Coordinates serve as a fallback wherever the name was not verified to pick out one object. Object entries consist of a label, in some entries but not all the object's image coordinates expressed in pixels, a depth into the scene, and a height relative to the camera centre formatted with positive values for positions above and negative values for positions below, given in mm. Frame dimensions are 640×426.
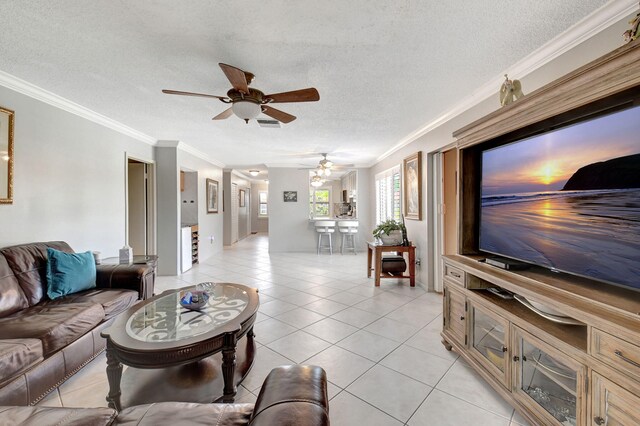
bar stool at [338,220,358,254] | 7036 -459
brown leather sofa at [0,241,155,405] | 1493 -747
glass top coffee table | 1484 -795
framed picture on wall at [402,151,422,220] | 4062 +427
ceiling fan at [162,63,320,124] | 2047 +963
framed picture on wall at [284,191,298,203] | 7359 +472
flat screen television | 1201 +64
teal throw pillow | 2281 -537
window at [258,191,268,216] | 12102 +467
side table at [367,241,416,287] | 4102 -756
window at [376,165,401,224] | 5223 +377
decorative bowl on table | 1999 -685
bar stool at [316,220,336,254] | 7062 -430
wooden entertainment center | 1056 -629
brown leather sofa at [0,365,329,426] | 794 -720
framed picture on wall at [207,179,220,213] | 6441 +455
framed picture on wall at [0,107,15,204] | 2340 +549
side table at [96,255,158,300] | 2668 -608
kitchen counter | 7352 -176
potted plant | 4199 -361
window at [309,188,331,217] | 8391 +337
